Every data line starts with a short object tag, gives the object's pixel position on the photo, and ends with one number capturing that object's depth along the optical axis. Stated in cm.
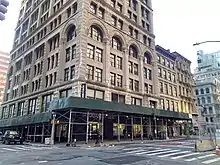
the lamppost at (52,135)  2510
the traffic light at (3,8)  1089
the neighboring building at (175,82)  5119
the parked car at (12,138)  2789
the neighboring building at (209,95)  8000
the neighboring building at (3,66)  11934
